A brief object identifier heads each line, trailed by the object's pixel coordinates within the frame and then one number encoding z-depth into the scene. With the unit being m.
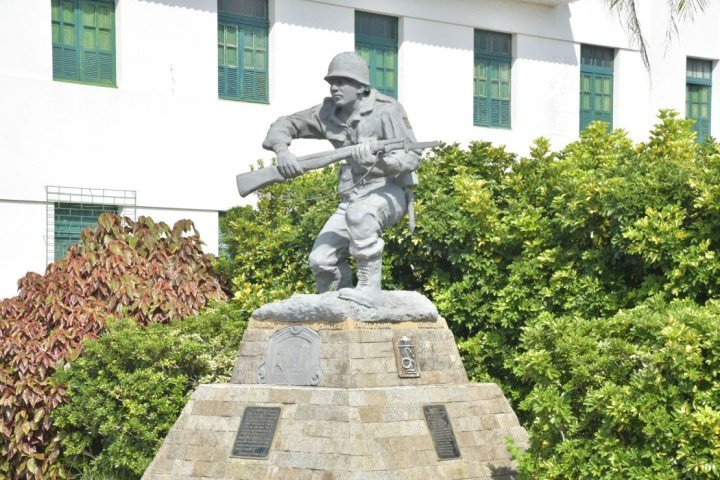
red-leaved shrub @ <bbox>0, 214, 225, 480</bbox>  11.95
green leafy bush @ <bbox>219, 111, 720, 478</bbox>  10.38
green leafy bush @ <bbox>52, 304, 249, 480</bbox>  11.45
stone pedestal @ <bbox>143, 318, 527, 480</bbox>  9.12
